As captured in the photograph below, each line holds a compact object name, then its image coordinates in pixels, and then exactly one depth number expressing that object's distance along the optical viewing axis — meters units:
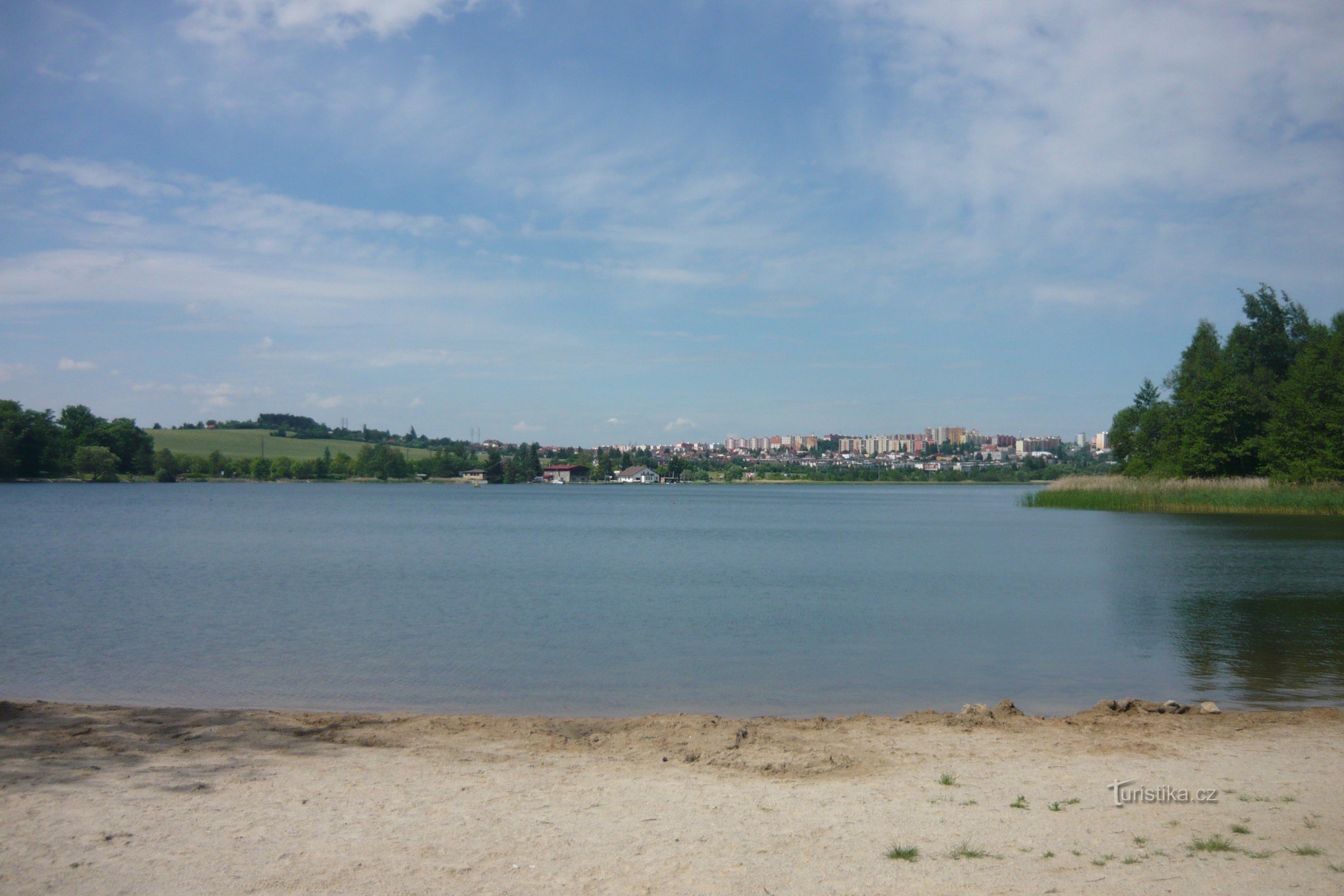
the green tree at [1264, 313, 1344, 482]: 45.97
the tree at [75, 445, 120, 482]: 108.88
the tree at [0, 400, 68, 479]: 102.31
